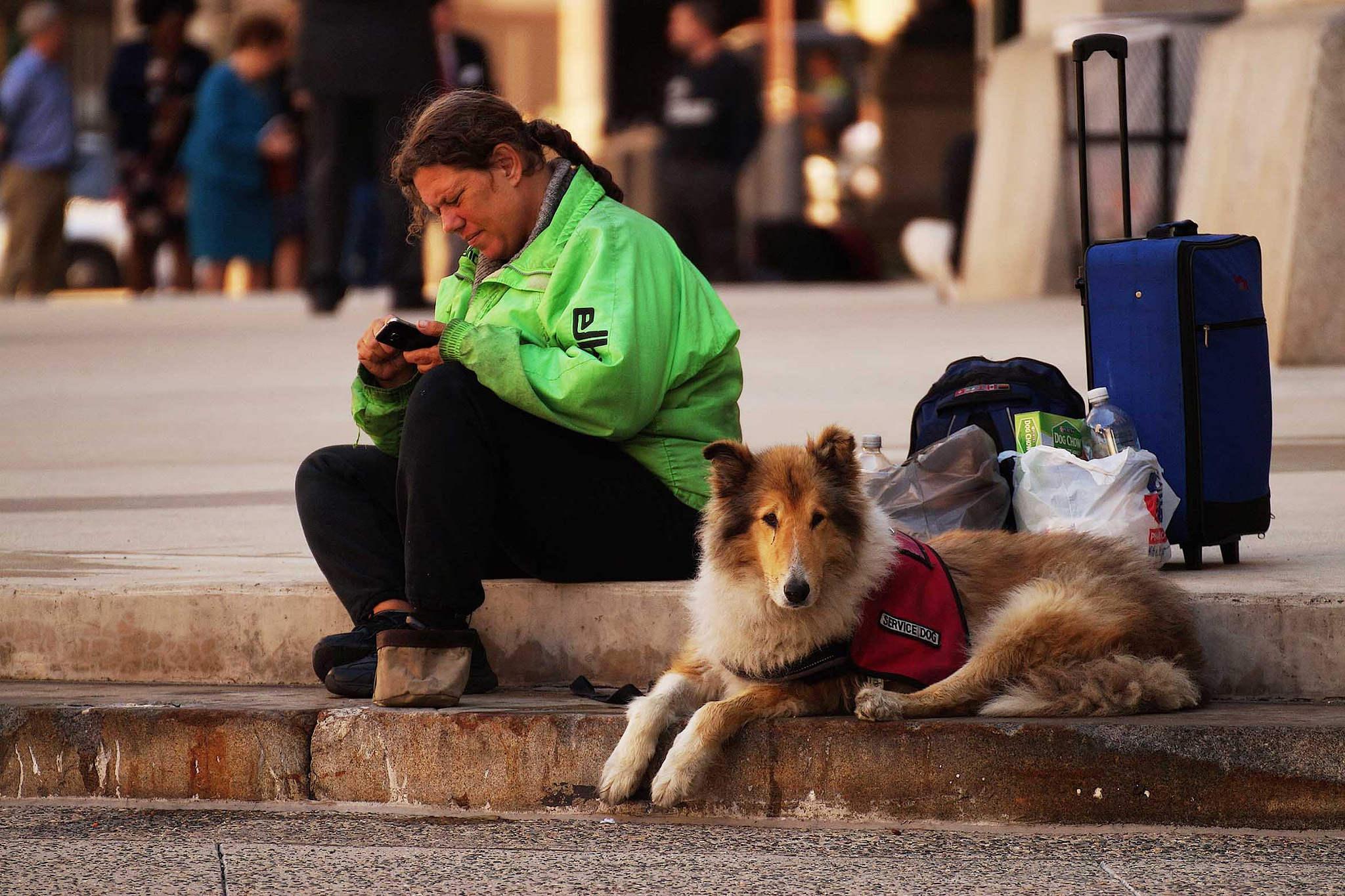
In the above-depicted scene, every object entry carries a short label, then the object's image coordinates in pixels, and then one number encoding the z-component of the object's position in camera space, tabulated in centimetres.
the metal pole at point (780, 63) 5553
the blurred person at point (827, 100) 5678
